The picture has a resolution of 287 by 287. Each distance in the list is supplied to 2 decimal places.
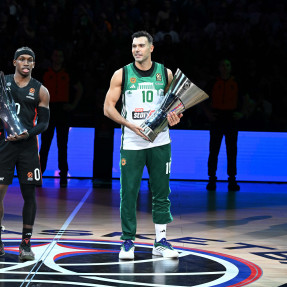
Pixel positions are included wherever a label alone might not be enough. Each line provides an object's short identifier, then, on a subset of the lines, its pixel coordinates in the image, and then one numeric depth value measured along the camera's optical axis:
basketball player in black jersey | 9.55
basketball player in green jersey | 9.81
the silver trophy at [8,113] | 9.33
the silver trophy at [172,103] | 9.56
